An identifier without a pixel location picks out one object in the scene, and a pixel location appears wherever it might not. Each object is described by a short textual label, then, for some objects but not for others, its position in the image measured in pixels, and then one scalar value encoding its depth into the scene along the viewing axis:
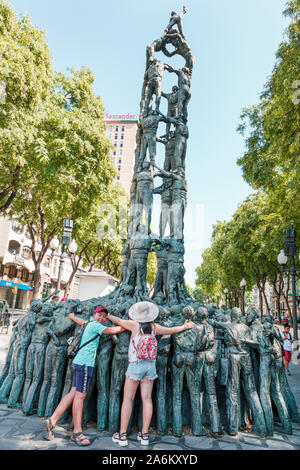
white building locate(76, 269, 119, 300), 17.53
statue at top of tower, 8.66
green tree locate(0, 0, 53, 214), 11.09
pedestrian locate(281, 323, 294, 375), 9.75
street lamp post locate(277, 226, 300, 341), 11.52
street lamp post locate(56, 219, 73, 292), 13.63
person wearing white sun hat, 3.92
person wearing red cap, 3.91
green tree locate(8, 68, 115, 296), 13.78
